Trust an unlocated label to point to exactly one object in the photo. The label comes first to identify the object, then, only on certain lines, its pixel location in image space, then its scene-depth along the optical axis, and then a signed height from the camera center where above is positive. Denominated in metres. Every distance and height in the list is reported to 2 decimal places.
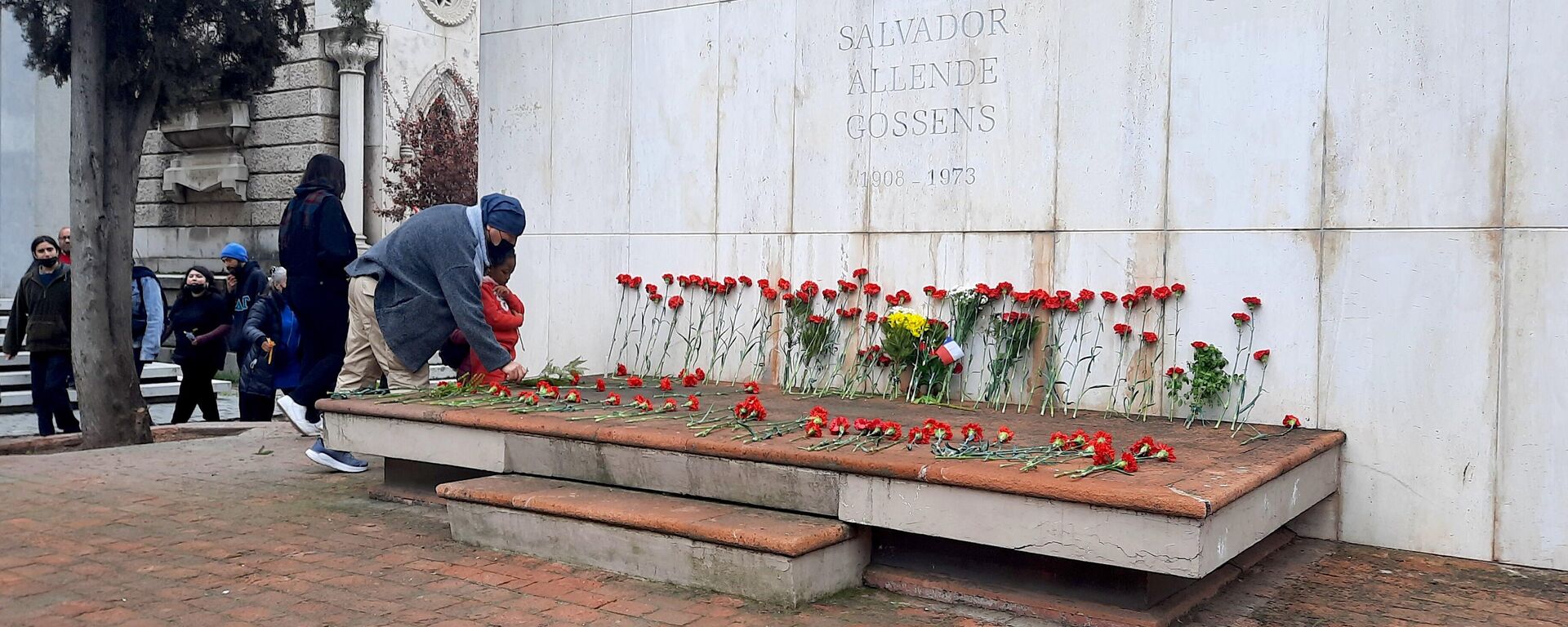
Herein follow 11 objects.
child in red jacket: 6.41 -0.19
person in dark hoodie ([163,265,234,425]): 9.61 -0.55
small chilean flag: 6.20 -0.37
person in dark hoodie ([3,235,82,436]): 9.21 -0.47
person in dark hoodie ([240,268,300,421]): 8.68 -0.53
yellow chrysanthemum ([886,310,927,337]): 6.27 -0.22
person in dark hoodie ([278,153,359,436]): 7.22 -0.10
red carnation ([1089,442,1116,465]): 4.14 -0.59
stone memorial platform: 3.80 -0.78
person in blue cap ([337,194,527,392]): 5.98 -0.07
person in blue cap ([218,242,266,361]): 9.34 -0.11
